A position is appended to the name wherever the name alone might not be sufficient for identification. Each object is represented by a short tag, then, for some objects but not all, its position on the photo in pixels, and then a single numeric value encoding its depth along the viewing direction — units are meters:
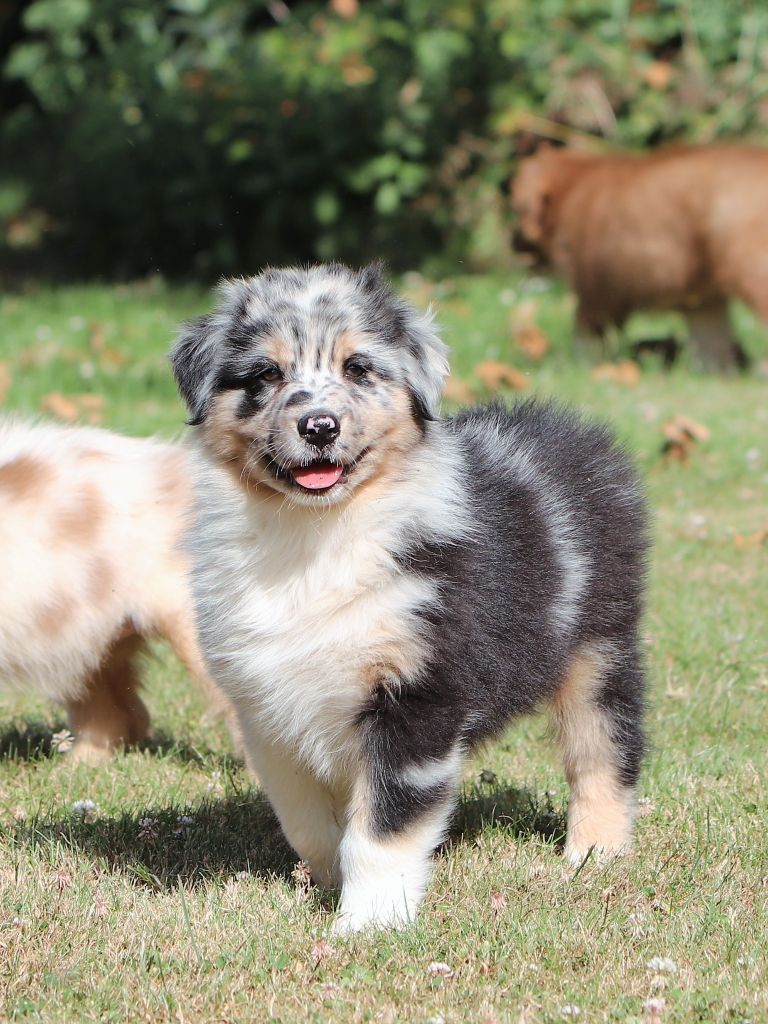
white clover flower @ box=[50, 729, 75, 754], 9.77
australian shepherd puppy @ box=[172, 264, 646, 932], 6.99
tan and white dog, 9.70
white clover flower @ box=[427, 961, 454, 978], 6.60
